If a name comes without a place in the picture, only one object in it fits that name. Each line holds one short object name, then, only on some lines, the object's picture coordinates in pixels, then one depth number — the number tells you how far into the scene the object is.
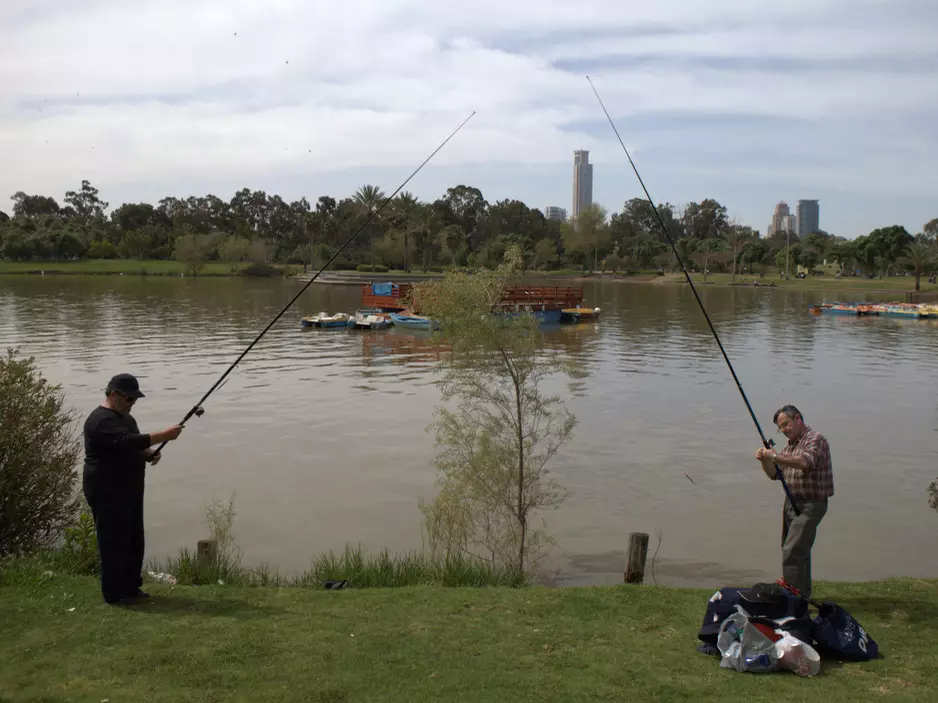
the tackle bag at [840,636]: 5.99
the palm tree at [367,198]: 111.12
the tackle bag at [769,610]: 6.06
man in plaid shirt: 6.93
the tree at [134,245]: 118.75
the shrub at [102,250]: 116.62
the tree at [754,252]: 115.31
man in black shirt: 6.44
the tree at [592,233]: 127.88
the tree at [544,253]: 121.56
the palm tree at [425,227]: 108.56
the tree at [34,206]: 161.75
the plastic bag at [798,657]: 5.72
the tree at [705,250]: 118.57
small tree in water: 11.61
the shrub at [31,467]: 8.91
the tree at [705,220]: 162.00
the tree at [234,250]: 108.25
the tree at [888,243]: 96.06
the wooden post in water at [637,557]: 9.32
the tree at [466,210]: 128.25
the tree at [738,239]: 109.06
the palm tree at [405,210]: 109.75
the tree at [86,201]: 170.12
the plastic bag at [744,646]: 5.79
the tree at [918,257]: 82.38
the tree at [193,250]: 106.62
